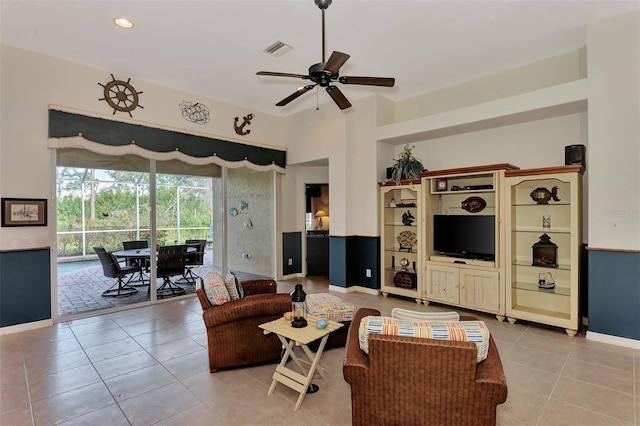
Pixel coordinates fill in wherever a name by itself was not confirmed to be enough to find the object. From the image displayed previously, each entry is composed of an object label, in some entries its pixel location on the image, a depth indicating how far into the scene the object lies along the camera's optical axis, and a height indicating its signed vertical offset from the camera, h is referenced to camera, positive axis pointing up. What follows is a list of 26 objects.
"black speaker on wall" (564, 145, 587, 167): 3.82 +0.67
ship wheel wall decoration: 4.69 +1.75
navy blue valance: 4.35 +1.14
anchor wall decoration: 6.18 +1.67
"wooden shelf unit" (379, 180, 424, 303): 5.39 -0.33
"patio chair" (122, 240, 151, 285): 5.04 -0.75
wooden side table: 2.43 -1.08
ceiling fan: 2.74 +1.24
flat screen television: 4.48 -0.36
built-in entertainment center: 4.04 -0.42
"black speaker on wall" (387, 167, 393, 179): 5.59 +0.69
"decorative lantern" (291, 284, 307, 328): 2.64 -0.86
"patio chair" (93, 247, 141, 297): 4.84 -0.89
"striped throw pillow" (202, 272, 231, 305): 3.04 -0.74
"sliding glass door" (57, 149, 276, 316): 4.57 -0.04
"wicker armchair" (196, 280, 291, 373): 2.92 -1.07
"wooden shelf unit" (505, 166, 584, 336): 3.77 -0.43
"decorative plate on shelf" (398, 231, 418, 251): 5.50 -0.48
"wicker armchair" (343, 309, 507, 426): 1.71 -0.94
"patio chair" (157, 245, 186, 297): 5.29 -0.88
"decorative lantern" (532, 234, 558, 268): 4.12 -0.54
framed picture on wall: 3.93 +0.03
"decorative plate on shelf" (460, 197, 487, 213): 4.83 +0.11
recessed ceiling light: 3.42 +2.05
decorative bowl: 2.59 -0.91
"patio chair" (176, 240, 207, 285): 5.69 -0.81
